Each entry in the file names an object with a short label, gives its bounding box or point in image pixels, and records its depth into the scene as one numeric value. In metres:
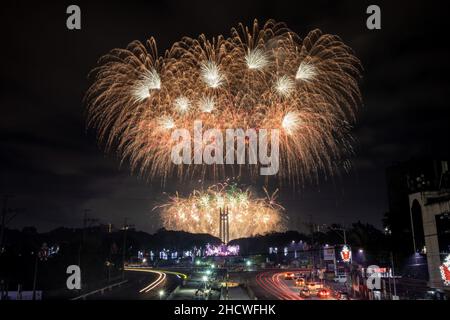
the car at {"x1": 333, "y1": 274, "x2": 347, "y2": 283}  65.38
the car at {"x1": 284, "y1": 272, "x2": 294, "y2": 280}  72.38
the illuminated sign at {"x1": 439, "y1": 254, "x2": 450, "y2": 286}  44.12
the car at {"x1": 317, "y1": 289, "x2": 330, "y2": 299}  47.97
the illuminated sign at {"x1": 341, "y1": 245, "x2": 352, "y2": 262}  65.06
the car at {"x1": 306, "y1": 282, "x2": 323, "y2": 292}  50.88
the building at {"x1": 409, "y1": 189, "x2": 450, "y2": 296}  48.47
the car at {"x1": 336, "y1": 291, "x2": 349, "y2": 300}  46.90
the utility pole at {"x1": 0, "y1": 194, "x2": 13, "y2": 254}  48.39
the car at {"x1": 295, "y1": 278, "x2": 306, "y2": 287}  61.63
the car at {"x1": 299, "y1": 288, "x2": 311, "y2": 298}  49.44
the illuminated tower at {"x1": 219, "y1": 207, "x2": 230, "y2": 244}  72.53
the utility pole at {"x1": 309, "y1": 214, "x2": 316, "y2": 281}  71.84
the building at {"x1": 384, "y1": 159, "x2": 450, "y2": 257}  53.47
